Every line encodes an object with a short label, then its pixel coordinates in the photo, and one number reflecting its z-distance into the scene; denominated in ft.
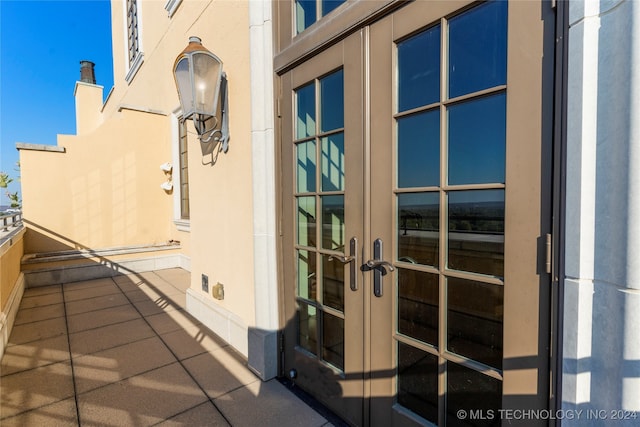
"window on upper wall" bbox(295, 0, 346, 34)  6.04
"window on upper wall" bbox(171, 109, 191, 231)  18.28
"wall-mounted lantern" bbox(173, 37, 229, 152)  7.64
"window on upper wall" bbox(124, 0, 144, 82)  20.84
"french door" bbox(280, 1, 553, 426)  3.61
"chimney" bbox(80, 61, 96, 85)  36.32
